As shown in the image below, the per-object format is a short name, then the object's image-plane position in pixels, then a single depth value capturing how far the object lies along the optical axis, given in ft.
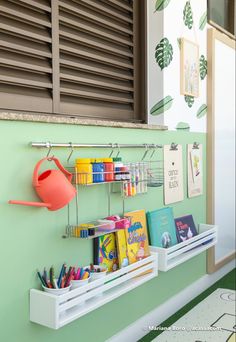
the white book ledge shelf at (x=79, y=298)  3.97
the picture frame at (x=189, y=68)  6.85
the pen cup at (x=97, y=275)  4.64
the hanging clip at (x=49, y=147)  4.19
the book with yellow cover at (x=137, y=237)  5.55
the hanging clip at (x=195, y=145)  7.47
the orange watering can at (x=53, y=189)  4.02
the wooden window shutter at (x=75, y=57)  4.50
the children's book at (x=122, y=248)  5.32
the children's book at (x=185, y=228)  6.84
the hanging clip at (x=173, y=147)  6.71
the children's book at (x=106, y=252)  5.06
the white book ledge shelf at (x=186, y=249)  5.94
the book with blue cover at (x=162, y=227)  6.13
